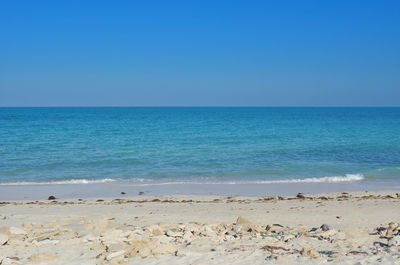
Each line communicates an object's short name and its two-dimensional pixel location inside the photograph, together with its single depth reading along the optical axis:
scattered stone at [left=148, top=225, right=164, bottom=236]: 8.42
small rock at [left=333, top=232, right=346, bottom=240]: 8.06
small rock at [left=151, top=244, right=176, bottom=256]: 7.21
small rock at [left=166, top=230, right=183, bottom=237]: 8.32
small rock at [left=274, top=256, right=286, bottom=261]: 6.85
